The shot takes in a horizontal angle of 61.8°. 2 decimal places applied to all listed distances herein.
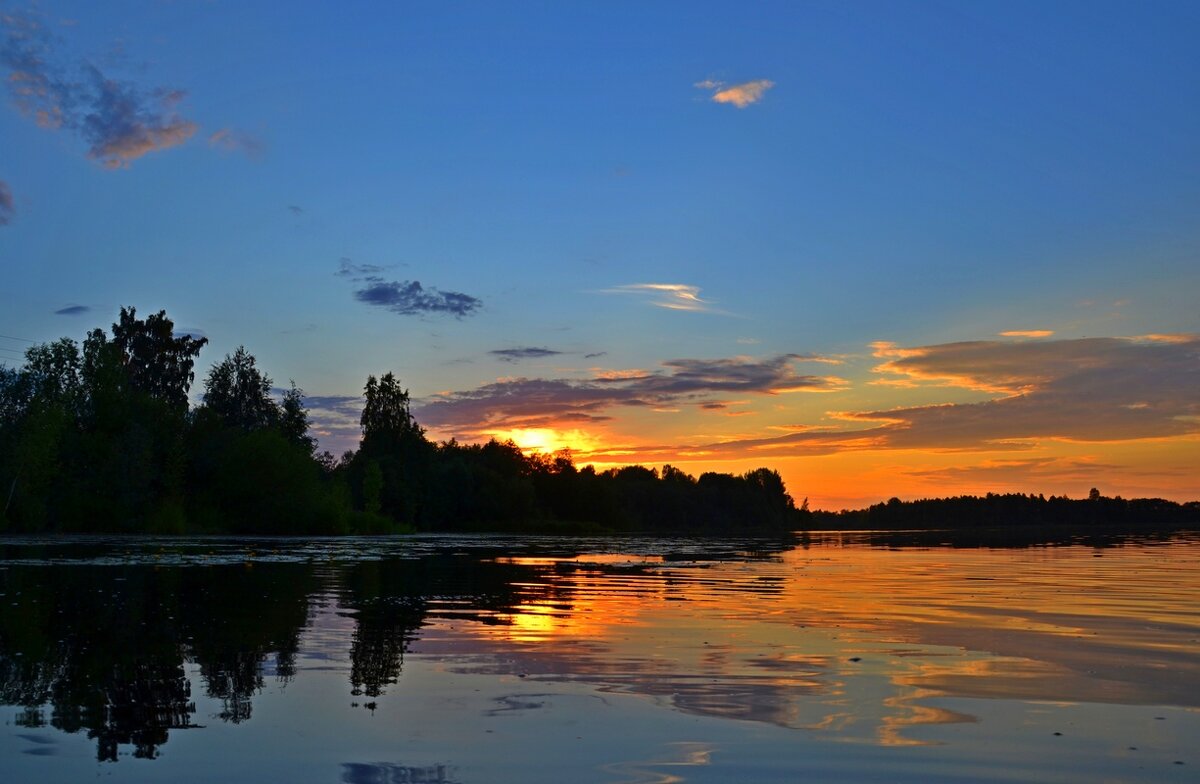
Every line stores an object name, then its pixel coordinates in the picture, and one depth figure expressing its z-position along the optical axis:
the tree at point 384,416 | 133.88
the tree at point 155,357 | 108.75
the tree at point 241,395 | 118.19
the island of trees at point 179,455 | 75.31
